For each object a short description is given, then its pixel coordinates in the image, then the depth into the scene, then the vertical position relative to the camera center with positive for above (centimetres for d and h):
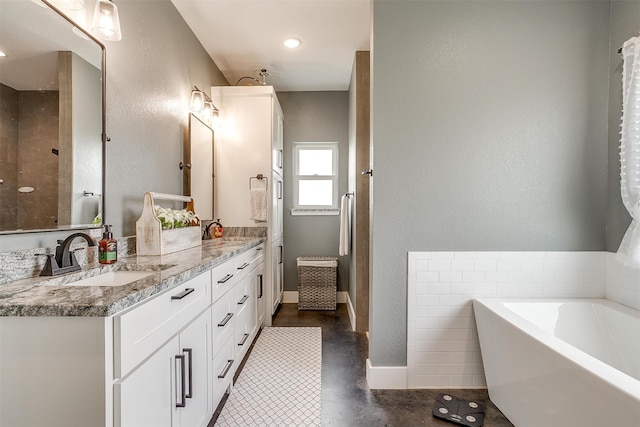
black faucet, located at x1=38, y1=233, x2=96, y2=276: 121 -22
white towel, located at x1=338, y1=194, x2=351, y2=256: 328 -22
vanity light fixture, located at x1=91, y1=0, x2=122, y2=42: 141 +85
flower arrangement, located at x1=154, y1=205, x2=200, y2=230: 190 -7
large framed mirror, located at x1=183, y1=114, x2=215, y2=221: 259 +36
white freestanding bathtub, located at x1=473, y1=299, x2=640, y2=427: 101 -64
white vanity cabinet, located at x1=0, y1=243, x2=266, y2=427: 84 -47
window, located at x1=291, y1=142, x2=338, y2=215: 396 +43
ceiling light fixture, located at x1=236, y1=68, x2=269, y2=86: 328 +144
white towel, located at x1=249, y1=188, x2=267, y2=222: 302 +5
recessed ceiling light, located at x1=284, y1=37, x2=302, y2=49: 279 +152
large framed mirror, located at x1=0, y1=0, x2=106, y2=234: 114 +36
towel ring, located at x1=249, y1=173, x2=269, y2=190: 306 +30
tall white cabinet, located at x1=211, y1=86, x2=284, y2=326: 308 +54
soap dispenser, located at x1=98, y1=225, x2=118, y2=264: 147 -20
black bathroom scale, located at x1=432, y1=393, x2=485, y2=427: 166 -111
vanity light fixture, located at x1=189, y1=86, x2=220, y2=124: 257 +89
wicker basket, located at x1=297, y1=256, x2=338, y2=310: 357 -87
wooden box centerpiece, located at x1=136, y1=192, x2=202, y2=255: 182 -13
